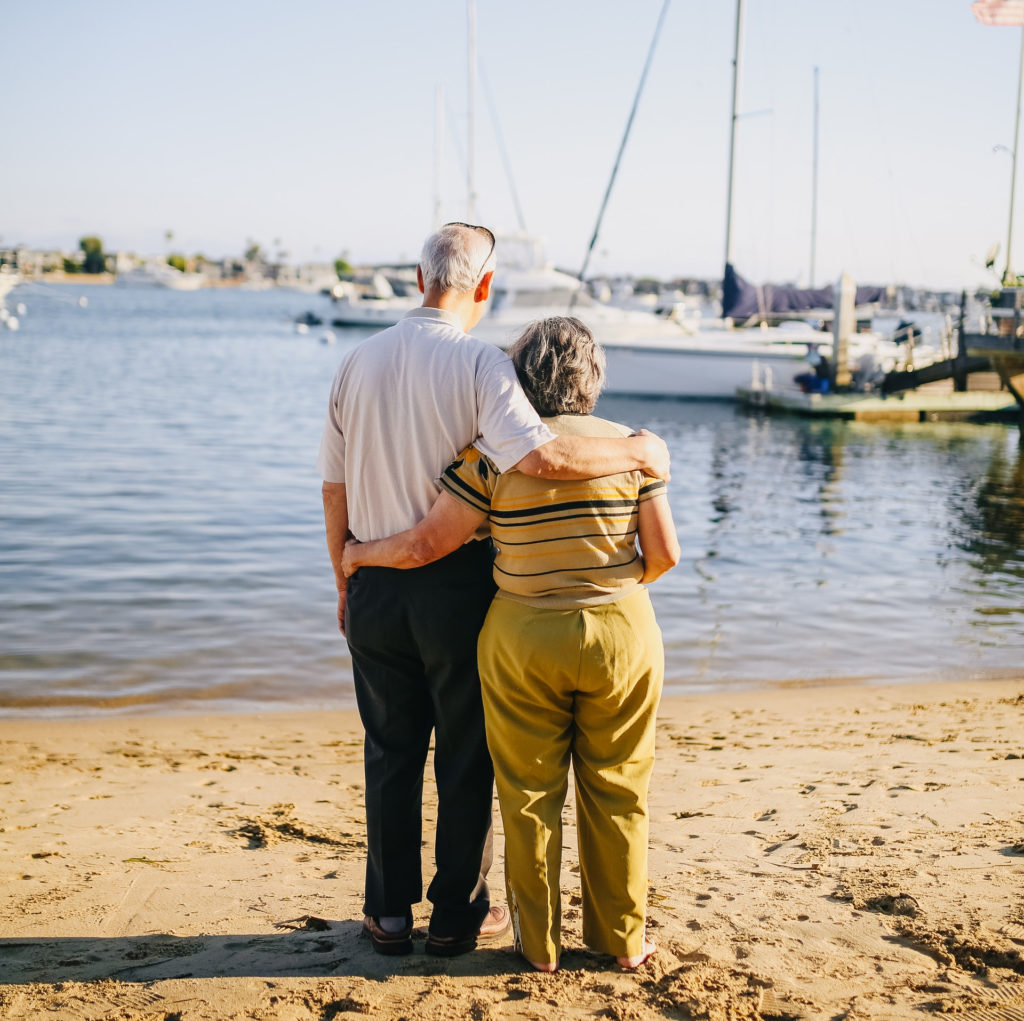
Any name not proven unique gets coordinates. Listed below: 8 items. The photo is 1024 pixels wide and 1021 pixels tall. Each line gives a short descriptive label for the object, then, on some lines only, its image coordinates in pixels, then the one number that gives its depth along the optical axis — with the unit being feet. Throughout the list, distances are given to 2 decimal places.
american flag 59.72
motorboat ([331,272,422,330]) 216.33
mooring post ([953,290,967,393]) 73.15
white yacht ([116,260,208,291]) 613.11
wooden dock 84.99
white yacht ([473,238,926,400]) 97.04
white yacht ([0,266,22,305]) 241.88
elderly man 9.34
